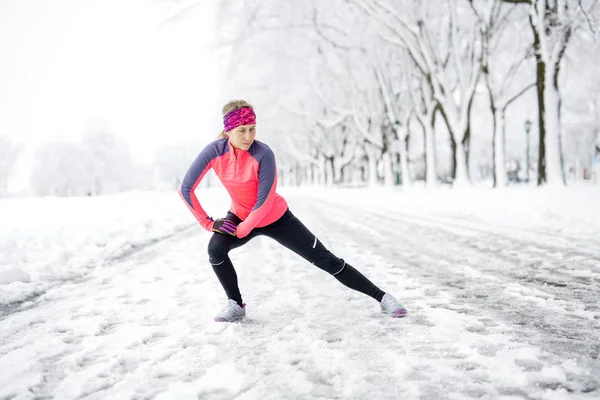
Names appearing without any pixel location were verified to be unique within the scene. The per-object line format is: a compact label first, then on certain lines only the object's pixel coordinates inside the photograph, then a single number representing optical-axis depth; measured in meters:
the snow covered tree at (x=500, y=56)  14.59
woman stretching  2.99
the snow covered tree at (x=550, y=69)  11.79
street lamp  24.00
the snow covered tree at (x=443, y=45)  14.53
